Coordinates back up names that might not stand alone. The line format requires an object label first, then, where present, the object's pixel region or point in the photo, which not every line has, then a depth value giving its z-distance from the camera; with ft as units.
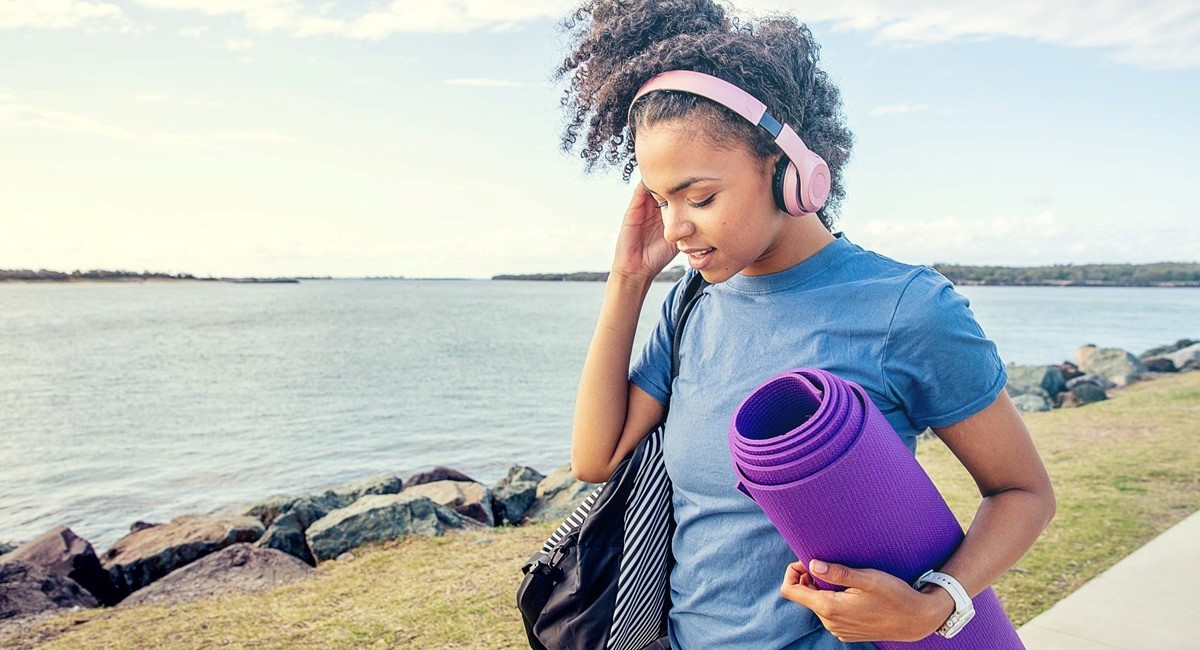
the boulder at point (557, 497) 30.40
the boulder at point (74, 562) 24.89
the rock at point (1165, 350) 90.53
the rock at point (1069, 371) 67.87
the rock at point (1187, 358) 71.72
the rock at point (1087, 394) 52.90
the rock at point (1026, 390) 54.49
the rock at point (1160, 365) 70.97
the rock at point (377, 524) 25.62
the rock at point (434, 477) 38.63
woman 4.72
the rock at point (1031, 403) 49.14
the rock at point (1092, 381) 58.80
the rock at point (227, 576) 21.57
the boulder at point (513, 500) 31.91
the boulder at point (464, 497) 30.71
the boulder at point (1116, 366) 65.05
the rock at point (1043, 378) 57.31
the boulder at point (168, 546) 26.17
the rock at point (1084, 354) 73.53
